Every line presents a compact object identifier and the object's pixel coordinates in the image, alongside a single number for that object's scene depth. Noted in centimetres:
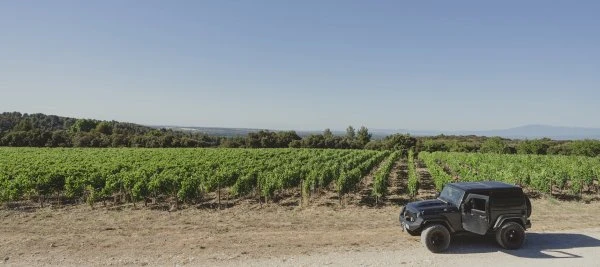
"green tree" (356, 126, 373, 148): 9190
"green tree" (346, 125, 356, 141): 13888
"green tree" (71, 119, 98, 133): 11506
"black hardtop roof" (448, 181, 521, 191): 1076
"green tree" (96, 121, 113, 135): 10146
